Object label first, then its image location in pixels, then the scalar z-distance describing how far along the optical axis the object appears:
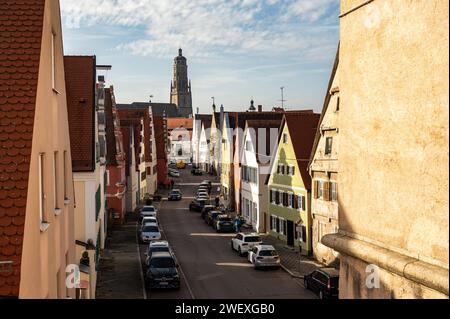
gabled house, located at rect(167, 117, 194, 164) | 137.00
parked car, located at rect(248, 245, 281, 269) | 32.44
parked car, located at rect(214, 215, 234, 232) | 46.00
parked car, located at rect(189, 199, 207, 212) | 60.44
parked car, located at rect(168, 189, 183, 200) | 71.19
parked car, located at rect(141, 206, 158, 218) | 50.56
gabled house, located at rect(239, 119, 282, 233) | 46.41
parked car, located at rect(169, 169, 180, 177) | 106.59
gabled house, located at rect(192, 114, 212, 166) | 114.75
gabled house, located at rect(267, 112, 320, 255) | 37.56
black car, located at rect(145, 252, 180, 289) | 27.52
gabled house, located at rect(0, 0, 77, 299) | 6.81
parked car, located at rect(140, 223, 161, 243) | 40.91
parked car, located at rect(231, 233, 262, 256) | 36.56
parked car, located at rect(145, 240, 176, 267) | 32.41
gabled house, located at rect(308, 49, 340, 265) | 31.52
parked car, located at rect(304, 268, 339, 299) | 25.39
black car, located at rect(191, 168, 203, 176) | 110.54
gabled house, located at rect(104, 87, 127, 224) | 44.72
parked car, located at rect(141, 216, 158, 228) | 44.09
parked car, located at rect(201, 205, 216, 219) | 53.88
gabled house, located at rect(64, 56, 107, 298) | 26.27
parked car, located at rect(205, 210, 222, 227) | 49.41
